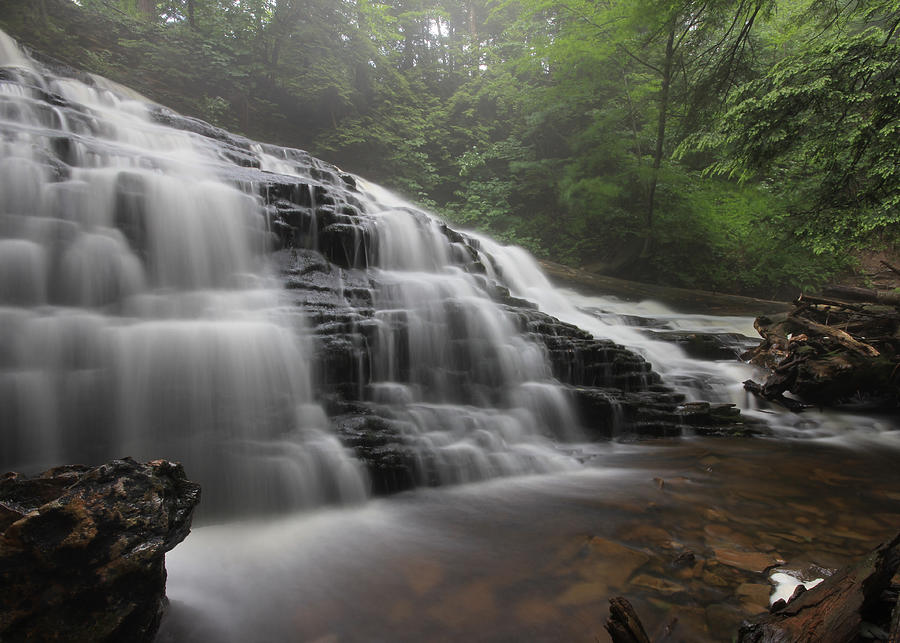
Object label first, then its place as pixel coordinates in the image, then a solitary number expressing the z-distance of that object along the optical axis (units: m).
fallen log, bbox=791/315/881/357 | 5.45
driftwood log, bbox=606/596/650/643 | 1.50
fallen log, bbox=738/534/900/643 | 1.28
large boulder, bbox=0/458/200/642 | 1.54
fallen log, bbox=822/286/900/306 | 8.23
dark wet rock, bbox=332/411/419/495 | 3.76
